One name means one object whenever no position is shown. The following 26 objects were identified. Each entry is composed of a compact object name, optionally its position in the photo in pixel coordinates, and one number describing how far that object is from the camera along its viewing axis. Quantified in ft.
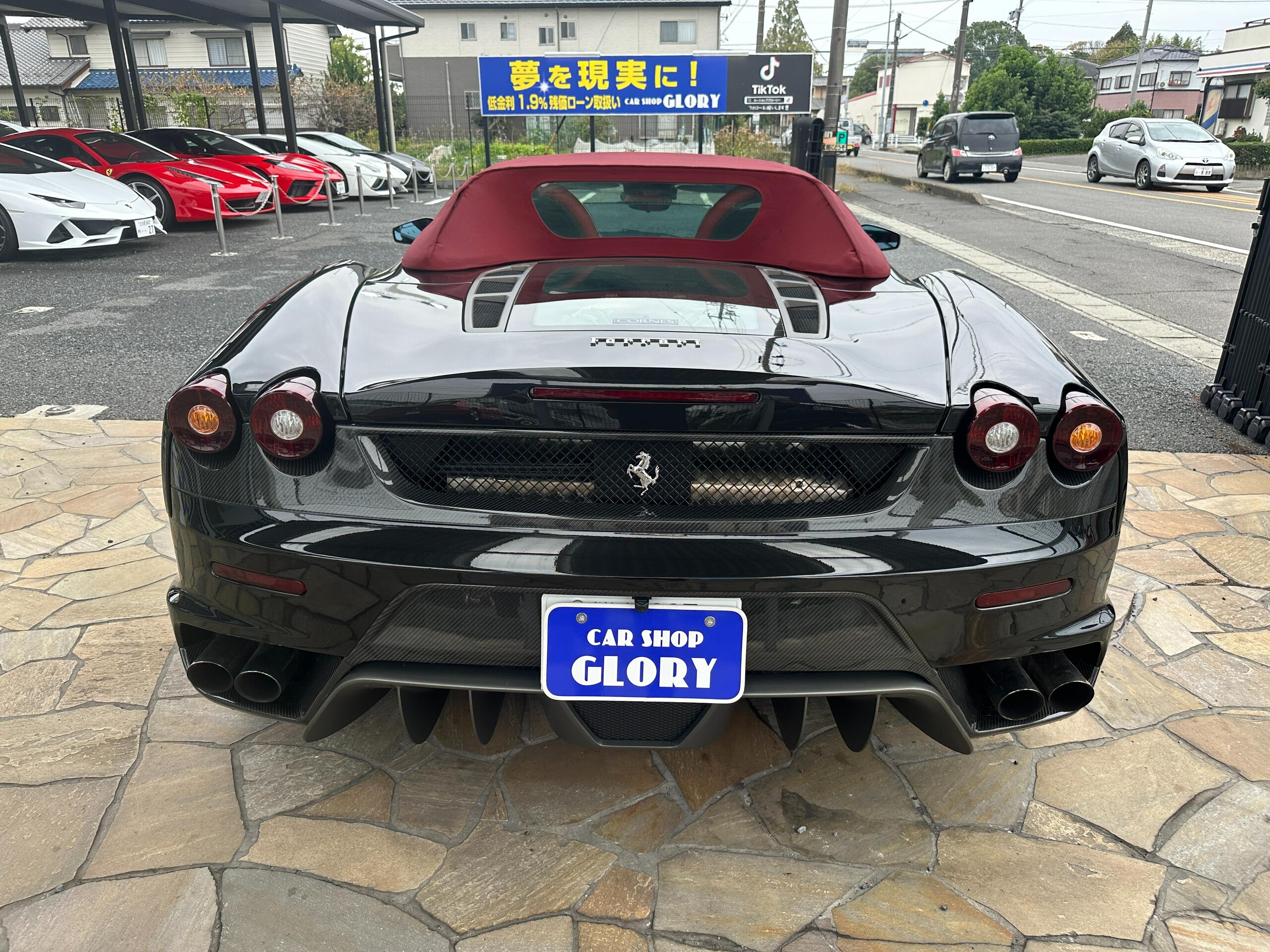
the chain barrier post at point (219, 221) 31.83
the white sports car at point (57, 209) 28.32
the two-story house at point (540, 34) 130.72
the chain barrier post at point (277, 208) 35.68
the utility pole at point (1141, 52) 152.66
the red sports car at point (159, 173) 36.45
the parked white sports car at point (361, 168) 51.78
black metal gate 13.97
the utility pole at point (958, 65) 122.01
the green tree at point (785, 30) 182.80
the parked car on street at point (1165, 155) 57.57
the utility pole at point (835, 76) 46.88
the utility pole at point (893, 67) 210.59
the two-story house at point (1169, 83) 206.08
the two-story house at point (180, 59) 122.93
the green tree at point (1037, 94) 141.79
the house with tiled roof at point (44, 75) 130.21
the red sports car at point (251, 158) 42.65
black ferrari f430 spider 4.96
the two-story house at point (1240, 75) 135.64
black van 67.87
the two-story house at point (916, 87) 287.07
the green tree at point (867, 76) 389.60
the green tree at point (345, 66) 132.26
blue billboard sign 60.95
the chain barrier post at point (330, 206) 40.24
